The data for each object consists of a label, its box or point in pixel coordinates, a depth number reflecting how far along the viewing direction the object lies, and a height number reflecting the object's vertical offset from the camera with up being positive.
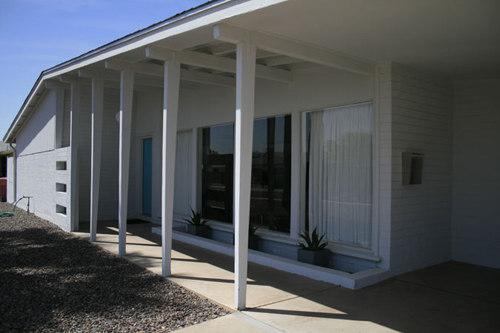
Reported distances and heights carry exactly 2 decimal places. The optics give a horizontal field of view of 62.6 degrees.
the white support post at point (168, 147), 5.61 +0.28
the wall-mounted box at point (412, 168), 5.69 +0.05
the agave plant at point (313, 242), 6.14 -1.10
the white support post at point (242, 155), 4.29 +0.14
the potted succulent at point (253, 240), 7.30 -1.27
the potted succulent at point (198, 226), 8.59 -1.23
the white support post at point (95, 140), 7.79 +0.50
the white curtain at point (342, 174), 5.95 -0.05
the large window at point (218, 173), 8.41 -0.10
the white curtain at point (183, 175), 9.51 -0.17
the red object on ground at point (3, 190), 18.97 -1.16
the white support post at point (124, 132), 6.62 +0.56
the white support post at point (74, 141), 8.77 +0.53
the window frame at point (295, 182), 6.74 -0.22
